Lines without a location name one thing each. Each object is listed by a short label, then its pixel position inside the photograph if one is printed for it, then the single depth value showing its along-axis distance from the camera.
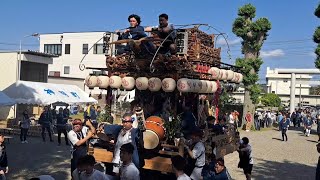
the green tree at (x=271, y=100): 57.84
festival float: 8.23
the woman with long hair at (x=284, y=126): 24.56
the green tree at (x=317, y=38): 28.77
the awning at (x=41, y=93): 23.09
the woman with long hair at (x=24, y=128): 19.11
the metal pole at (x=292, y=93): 43.25
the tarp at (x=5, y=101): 18.32
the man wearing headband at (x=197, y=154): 7.66
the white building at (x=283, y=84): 84.76
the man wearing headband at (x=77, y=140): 7.79
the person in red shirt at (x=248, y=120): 31.45
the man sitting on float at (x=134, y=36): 9.03
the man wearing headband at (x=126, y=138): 7.48
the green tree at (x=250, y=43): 31.19
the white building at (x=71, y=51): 52.72
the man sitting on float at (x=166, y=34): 8.73
